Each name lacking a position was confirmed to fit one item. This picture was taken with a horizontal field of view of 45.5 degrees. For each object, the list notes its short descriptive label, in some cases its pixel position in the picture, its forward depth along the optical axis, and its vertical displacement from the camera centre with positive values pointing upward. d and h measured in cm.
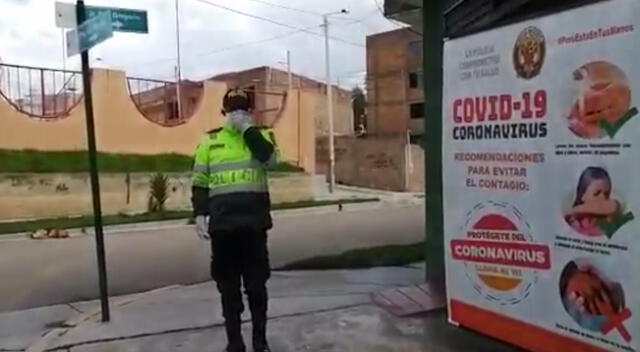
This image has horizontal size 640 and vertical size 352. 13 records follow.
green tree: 5253 +171
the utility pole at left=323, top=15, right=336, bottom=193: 3397 -26
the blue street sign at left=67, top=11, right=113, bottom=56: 602 +85
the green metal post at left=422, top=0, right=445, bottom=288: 654 -1
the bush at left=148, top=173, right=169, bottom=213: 2223 -165
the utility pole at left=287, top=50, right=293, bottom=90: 4201 +314
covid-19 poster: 346 -28
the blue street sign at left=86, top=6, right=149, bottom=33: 621 +99
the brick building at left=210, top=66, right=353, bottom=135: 2880 +197
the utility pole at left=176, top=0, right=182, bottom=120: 2571 +136
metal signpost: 611 +86
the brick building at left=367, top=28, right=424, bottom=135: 4594 +267
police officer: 491 -46
